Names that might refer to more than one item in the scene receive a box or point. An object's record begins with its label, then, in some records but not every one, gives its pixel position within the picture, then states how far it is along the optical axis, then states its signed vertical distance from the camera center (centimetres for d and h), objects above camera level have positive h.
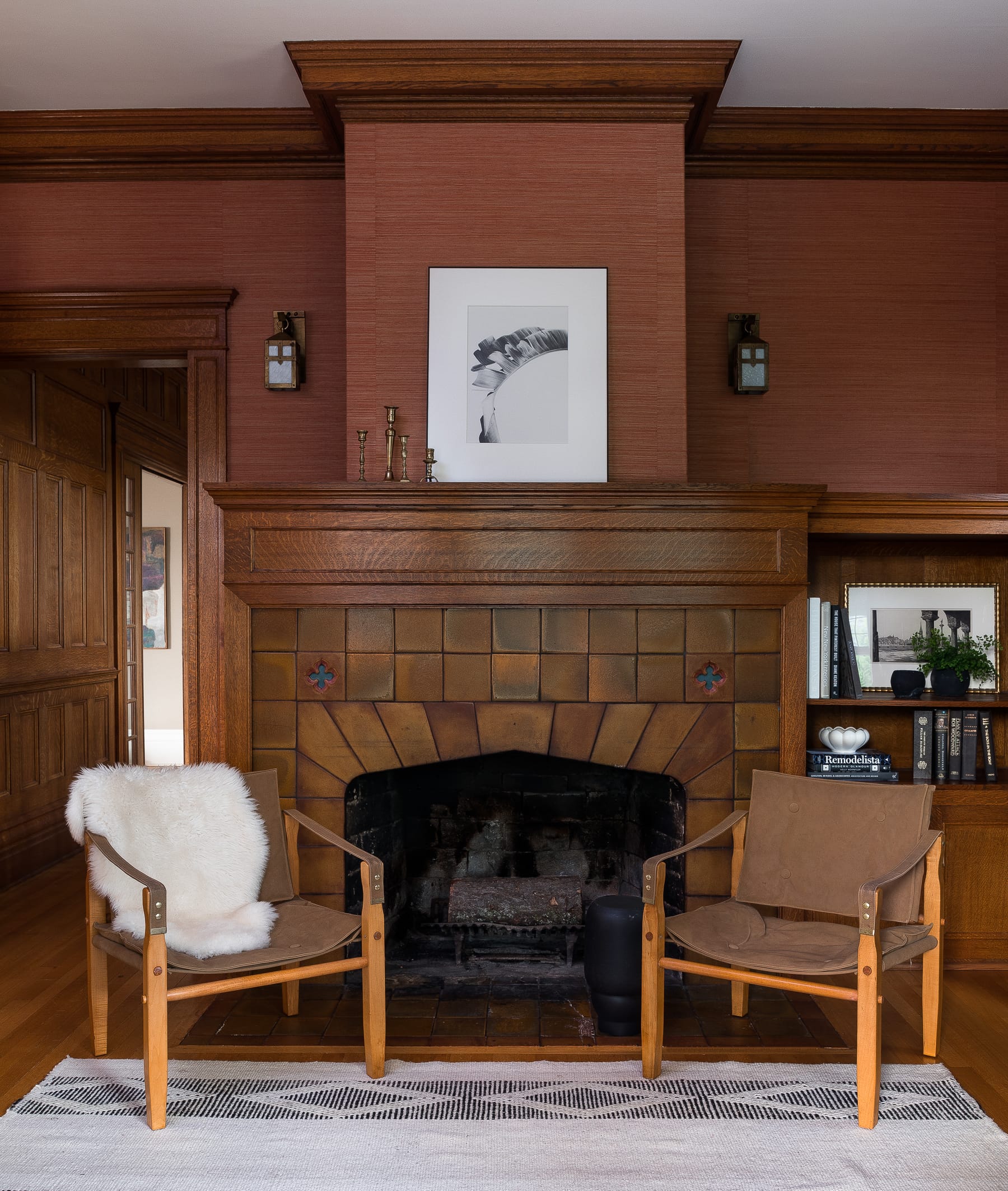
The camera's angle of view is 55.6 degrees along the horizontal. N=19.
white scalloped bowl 333 -58
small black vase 340 -39
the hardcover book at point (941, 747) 336 -61
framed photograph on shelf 363 -17
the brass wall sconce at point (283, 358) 355 +80
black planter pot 337 -39
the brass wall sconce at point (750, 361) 356 +80
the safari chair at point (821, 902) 229 -91
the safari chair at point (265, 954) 222 -95
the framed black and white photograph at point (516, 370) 320 +69
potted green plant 337 -33
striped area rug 204 -129
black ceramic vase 271 -113
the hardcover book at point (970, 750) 334 -62
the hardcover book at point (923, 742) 337 -60
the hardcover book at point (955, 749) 335 -62
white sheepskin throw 250 -75
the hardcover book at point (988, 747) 337 -62
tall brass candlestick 314 +45
